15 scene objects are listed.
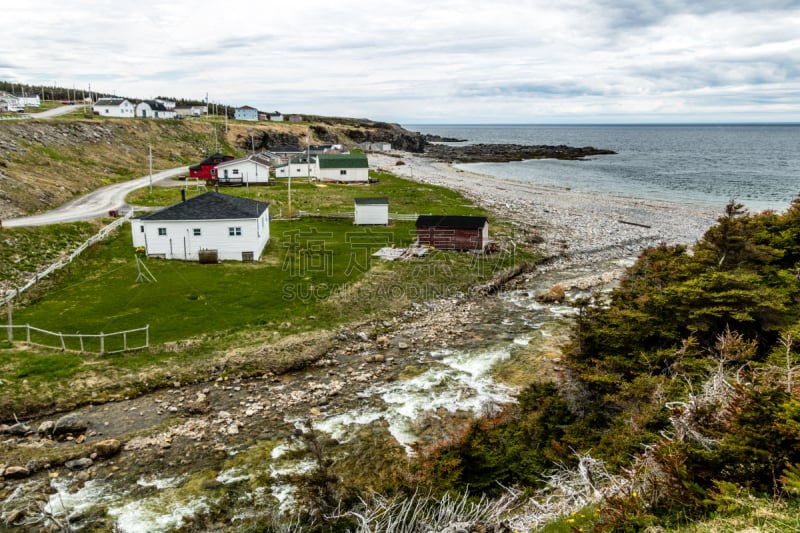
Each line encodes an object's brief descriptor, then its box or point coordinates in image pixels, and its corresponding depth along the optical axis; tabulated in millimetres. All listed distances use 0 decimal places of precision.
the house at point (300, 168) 75875
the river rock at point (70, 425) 16219
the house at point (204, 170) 66938
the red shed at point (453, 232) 37000
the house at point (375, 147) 145250
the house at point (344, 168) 74625
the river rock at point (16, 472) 13977
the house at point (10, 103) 91394
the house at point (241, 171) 65875
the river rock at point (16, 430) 15969
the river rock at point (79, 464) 14547
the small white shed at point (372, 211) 44969
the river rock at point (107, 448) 15023
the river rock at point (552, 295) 29391
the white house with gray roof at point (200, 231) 32219
